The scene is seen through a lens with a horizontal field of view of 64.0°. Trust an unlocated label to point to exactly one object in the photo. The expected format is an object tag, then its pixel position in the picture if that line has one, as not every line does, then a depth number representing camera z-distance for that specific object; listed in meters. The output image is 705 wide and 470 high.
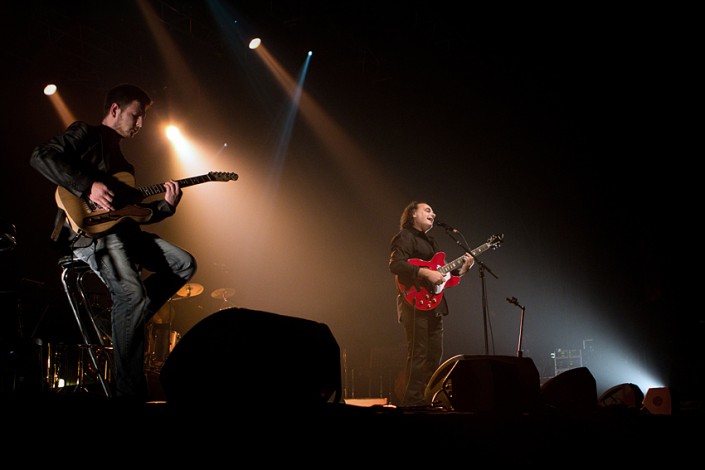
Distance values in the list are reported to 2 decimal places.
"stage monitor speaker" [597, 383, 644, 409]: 3.92
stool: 3.60
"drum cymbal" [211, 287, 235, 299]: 9.18
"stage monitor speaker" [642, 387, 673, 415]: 3.60
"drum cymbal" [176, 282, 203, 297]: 8.61
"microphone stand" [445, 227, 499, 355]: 6.50
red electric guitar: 6.04
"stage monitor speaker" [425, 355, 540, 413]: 2.66
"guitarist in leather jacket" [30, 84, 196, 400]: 3.20
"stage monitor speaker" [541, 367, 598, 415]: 3.35
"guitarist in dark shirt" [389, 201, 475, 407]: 5.82
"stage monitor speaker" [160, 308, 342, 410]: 2.05
